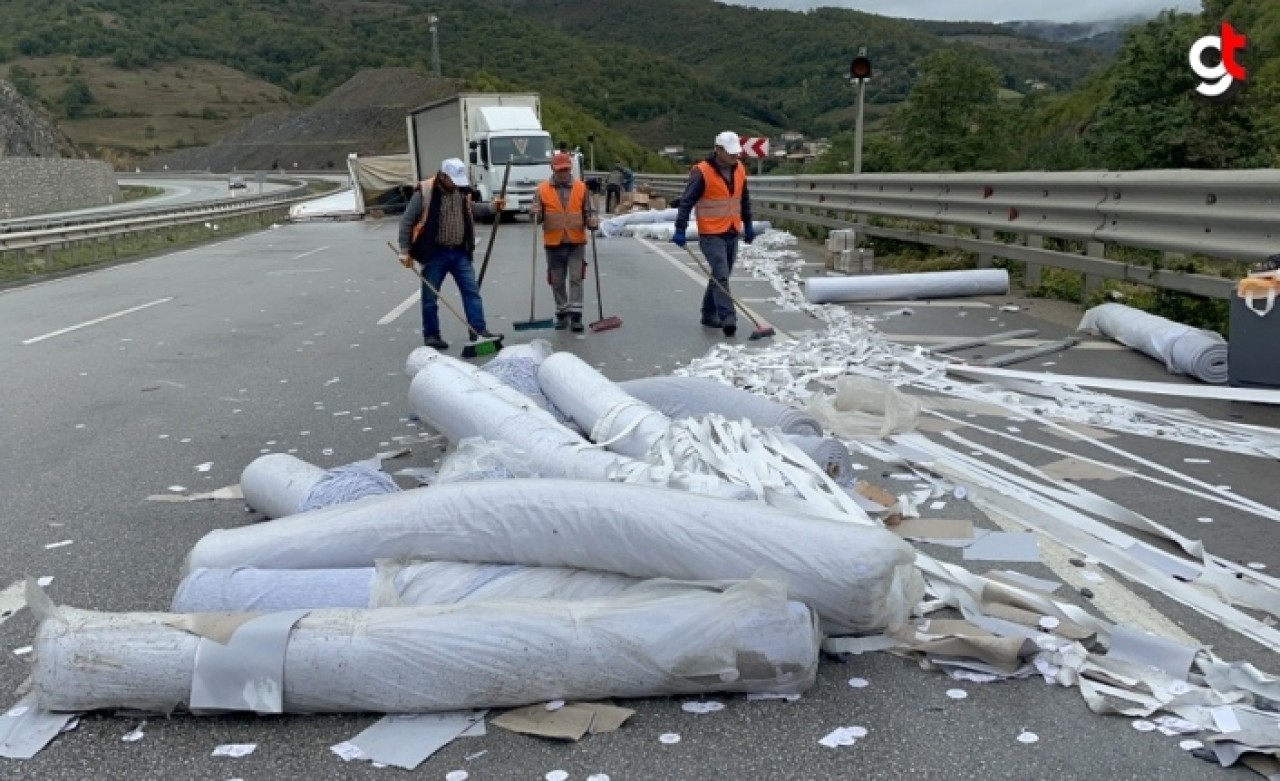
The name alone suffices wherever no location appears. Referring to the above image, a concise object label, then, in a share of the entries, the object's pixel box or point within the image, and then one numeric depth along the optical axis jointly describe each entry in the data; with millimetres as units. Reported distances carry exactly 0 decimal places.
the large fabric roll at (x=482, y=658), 3211
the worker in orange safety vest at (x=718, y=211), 10266
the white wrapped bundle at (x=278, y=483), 4727
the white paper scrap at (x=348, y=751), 3096
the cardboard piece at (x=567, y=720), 3156
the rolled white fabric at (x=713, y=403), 5379
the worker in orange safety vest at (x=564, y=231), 10766
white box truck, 31734
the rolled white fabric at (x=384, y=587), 3551
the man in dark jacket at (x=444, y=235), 10070
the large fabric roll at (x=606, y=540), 3375
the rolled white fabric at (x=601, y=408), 5035
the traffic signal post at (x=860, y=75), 17484
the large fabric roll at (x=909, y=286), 11156
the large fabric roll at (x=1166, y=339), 6840
